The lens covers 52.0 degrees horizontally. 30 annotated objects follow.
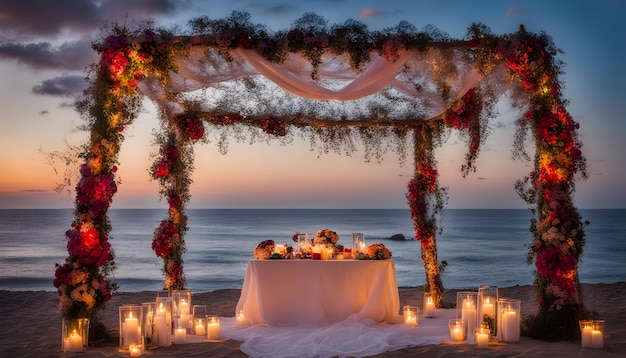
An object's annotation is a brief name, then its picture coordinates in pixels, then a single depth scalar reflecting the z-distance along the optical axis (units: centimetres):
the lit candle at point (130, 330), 622
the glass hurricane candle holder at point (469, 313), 702
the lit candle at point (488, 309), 695
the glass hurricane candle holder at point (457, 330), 692
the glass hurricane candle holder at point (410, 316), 790
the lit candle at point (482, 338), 653
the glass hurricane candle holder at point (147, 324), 642
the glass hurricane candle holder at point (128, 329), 621
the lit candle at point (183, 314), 748
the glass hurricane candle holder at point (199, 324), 737
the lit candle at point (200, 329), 736
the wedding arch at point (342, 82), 648
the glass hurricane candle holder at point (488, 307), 691
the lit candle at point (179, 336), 691
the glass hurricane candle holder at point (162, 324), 667
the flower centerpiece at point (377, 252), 796
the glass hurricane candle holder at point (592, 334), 630
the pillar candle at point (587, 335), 630
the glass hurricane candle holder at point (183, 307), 748
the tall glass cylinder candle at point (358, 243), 837
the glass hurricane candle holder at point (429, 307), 888
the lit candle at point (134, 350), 607
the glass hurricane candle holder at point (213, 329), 709
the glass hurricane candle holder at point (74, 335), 619
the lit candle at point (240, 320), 793
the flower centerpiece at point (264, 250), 800
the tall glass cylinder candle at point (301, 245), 819
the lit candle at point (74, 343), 618
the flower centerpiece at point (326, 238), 823
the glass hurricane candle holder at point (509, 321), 669
